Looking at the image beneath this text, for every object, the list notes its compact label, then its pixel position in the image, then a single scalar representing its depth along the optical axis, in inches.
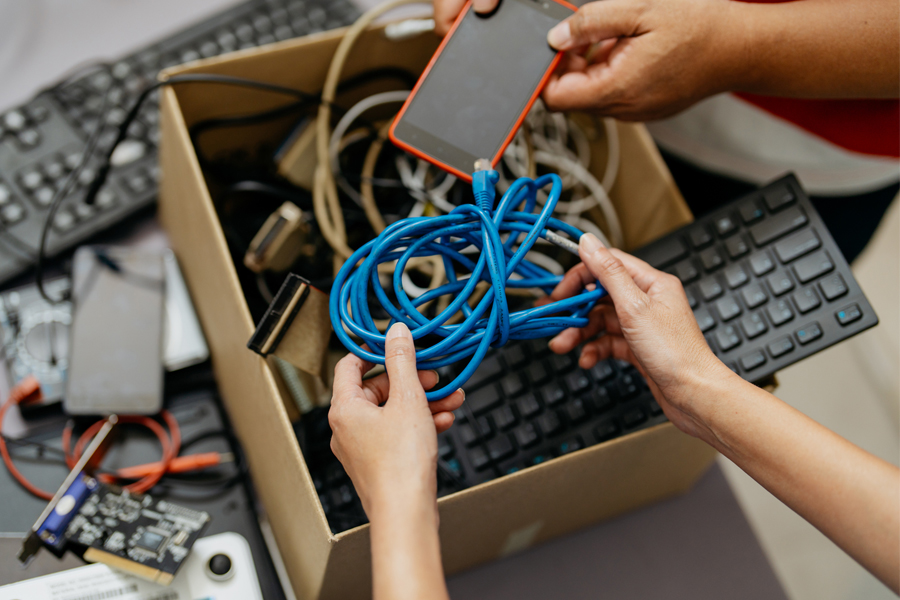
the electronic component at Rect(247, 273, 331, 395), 16.0
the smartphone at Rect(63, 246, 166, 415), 22.1
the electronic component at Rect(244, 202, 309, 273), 20.7
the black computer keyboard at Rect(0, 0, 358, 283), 24.7
